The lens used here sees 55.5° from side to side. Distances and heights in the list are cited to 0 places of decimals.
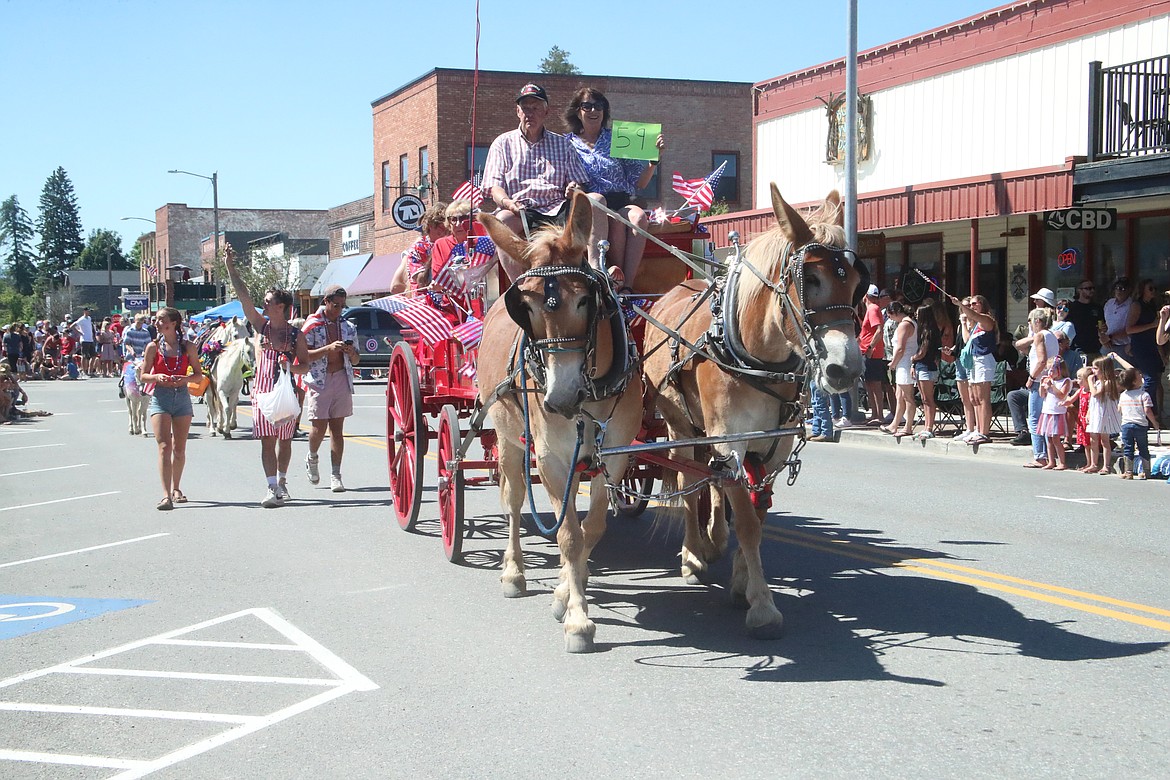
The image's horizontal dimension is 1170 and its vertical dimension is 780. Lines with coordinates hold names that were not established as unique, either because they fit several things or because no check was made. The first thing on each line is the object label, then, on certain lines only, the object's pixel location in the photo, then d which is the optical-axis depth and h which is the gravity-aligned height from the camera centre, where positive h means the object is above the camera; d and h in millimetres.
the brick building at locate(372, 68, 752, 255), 39344 +8695
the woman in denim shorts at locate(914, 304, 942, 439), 16344 -185
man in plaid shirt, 7656 +1367
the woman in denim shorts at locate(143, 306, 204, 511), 11047 -257
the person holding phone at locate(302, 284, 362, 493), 11367 -76
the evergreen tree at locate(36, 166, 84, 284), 146125 +17778
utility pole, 17672 +3699
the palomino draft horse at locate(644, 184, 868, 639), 5438 +14
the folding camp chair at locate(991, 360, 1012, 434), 16172 -620
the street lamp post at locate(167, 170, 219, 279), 47544 +7347
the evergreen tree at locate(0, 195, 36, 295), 142250 +14988
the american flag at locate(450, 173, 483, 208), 8258 +1235
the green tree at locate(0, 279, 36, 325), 91562 +4592
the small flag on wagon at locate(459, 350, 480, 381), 8414 -52
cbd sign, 16656 +2058
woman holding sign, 8094 +1455
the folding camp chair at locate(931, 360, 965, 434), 16797 -645
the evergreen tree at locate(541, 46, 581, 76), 75938 +20281
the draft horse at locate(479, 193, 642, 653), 5453 -117
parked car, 34219 +805
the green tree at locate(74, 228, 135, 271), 132750 +12932
